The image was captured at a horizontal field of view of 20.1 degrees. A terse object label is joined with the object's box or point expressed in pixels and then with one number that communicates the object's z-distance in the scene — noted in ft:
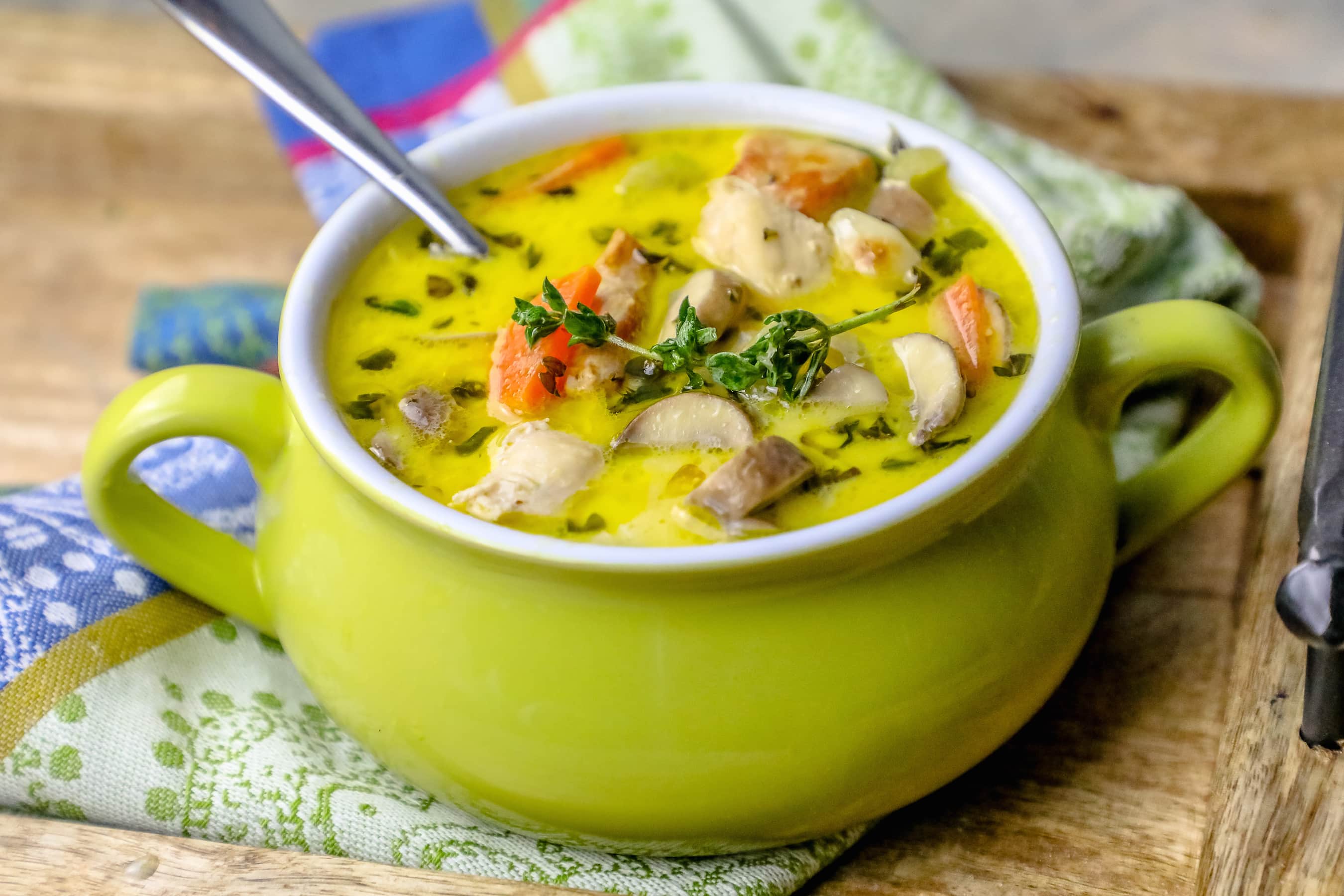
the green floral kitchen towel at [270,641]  1.91
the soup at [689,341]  1.81
